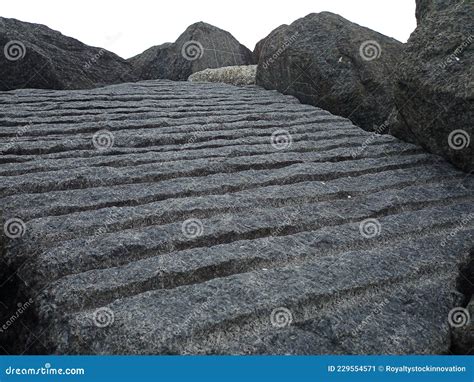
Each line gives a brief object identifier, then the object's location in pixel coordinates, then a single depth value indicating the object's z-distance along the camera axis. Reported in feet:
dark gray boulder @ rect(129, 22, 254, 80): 29.50
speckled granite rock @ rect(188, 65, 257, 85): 25.63
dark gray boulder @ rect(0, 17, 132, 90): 19.80
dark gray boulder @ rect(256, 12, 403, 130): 18.43
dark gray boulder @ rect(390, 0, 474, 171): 13.06
